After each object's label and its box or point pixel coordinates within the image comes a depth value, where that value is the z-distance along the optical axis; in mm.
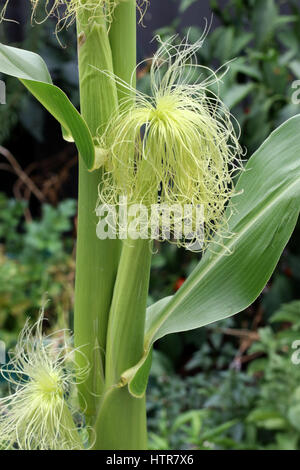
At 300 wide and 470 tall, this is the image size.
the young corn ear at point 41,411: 443
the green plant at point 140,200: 381
